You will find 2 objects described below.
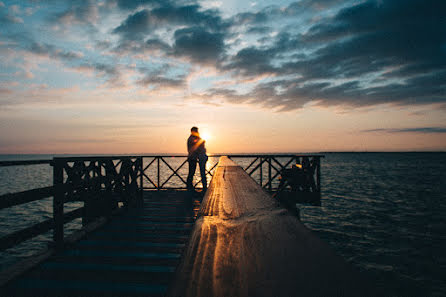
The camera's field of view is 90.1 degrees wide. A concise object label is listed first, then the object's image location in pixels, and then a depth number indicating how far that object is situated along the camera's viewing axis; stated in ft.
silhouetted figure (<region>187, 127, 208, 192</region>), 25.91
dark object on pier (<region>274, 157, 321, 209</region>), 29.50
